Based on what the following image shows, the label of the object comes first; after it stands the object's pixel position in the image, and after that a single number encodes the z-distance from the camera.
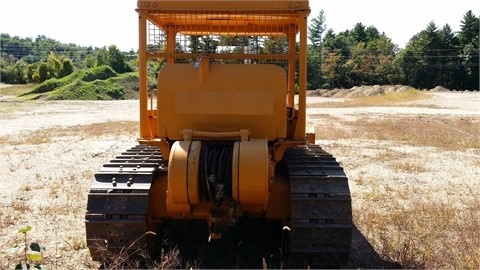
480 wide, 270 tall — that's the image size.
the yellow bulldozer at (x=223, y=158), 5.00
